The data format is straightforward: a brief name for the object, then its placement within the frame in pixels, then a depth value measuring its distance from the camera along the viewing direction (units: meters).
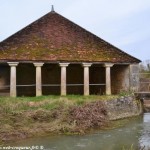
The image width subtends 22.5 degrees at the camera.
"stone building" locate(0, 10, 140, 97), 23.16
